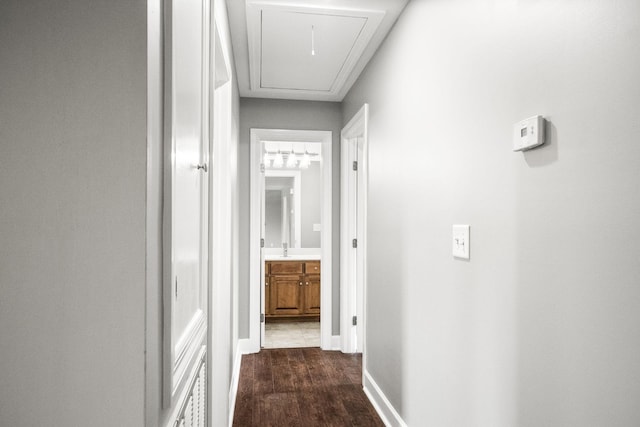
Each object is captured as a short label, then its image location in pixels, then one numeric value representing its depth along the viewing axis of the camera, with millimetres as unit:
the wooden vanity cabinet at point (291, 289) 5043
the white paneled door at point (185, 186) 847
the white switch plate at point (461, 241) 1618
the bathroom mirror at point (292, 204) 5738
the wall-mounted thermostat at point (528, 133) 1163
